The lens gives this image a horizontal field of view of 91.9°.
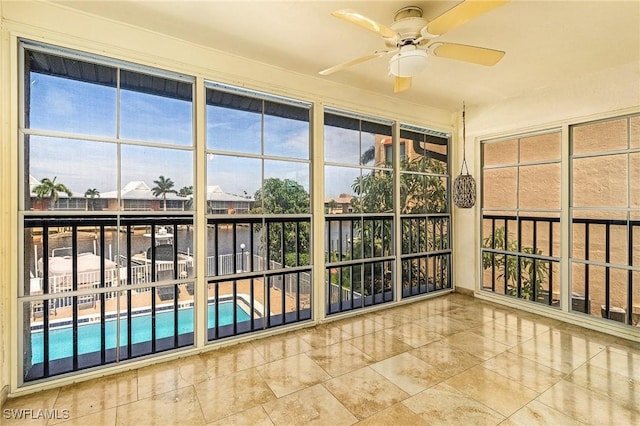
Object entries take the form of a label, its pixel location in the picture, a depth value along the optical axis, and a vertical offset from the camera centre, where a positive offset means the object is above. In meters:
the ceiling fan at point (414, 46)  1.97 +1.16
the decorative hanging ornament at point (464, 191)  4.40 +0.30
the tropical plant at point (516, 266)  4.12 -0.75
